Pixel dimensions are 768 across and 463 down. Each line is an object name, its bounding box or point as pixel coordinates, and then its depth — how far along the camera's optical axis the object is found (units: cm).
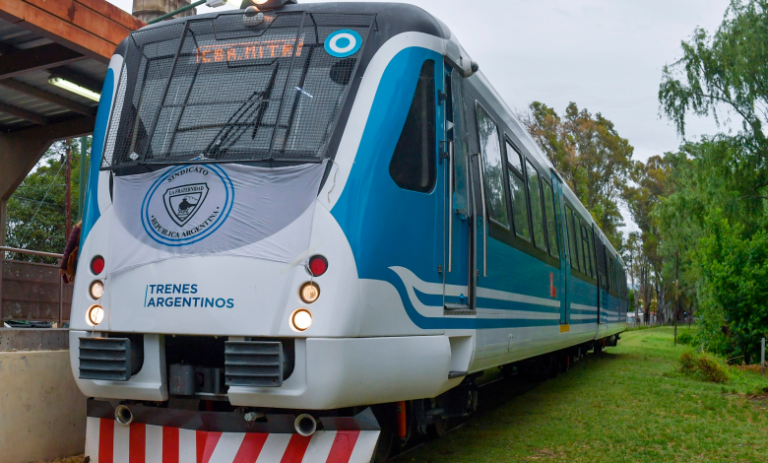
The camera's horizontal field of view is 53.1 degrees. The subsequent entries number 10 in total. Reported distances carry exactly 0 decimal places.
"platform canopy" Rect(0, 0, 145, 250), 798
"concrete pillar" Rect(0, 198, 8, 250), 1119
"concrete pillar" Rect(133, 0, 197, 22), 1088
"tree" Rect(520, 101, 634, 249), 4541
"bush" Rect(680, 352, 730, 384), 1425
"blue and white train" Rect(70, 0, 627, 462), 461
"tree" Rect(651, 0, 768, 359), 2014
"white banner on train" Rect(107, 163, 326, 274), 472
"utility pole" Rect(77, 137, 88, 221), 1753
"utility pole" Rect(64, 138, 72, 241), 2705
